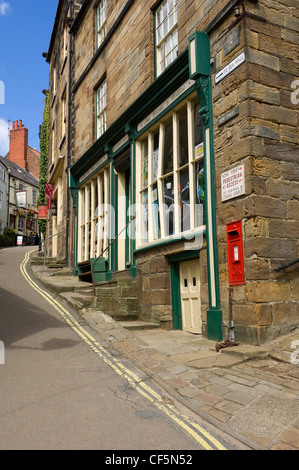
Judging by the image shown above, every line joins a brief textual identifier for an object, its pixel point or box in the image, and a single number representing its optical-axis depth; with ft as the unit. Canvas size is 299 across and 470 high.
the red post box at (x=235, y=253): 20.59
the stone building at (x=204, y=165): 20.56
